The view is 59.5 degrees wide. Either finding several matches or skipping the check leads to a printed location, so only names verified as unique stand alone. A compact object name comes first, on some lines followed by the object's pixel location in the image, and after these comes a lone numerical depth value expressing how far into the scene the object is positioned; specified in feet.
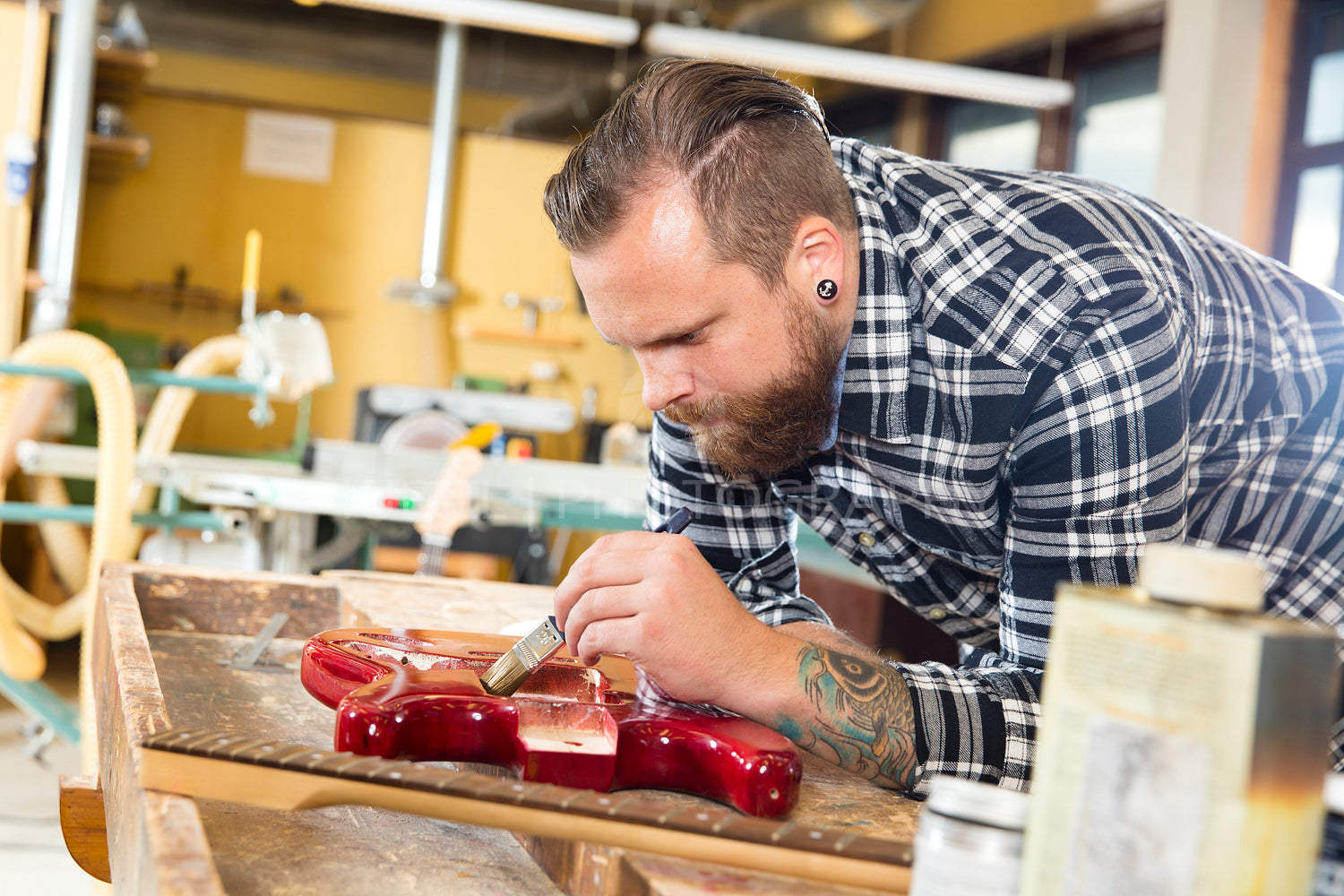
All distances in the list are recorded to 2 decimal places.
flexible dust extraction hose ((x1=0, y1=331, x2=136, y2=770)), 7.89
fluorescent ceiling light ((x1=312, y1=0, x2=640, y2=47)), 13.58
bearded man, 2.78
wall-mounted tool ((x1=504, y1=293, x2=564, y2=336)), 17.88
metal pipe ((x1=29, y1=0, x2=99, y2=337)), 13.60
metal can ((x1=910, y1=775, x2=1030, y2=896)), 1.40
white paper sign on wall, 16.94
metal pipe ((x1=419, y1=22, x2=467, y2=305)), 17.34
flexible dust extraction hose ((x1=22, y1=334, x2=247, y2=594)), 10.00
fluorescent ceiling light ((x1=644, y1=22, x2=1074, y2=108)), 14.03
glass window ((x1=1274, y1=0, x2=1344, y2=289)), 12.44
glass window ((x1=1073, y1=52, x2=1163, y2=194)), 15.26
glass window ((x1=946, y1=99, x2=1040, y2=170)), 17.28
